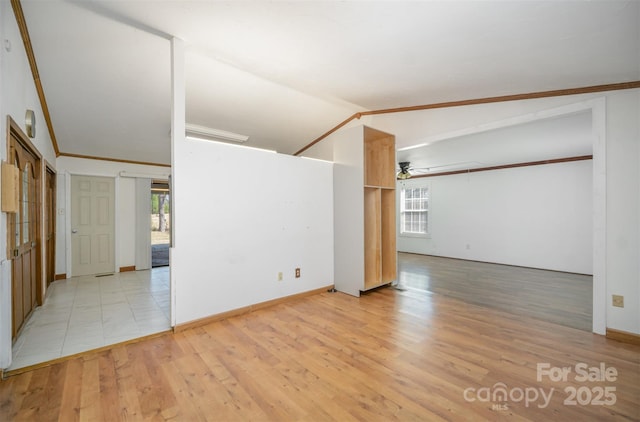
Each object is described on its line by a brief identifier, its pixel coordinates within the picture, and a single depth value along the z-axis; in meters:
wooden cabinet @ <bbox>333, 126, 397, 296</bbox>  3.85
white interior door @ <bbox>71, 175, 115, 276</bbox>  5.06
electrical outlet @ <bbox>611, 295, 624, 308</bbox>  2.57
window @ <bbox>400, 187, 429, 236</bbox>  7.98
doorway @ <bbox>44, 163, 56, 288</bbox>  4.29
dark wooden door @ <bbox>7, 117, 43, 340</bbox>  2.29
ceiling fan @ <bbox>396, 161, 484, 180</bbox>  6.17
